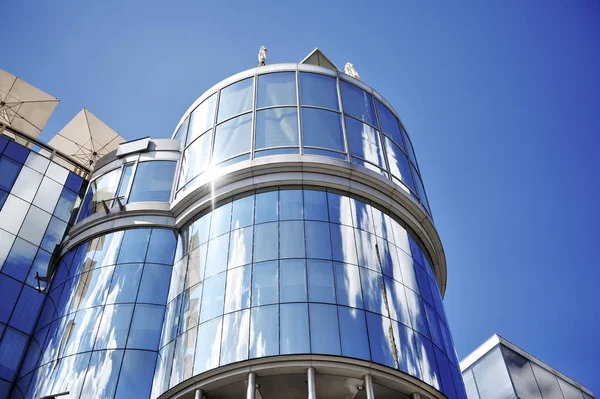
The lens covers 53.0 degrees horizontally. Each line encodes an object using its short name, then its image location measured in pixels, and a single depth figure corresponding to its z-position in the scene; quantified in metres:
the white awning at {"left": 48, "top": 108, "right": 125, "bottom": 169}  43.09
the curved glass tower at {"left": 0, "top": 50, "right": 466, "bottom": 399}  22.14
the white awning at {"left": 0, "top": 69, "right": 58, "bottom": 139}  42.12
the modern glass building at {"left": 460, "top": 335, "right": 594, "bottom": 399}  38.78
